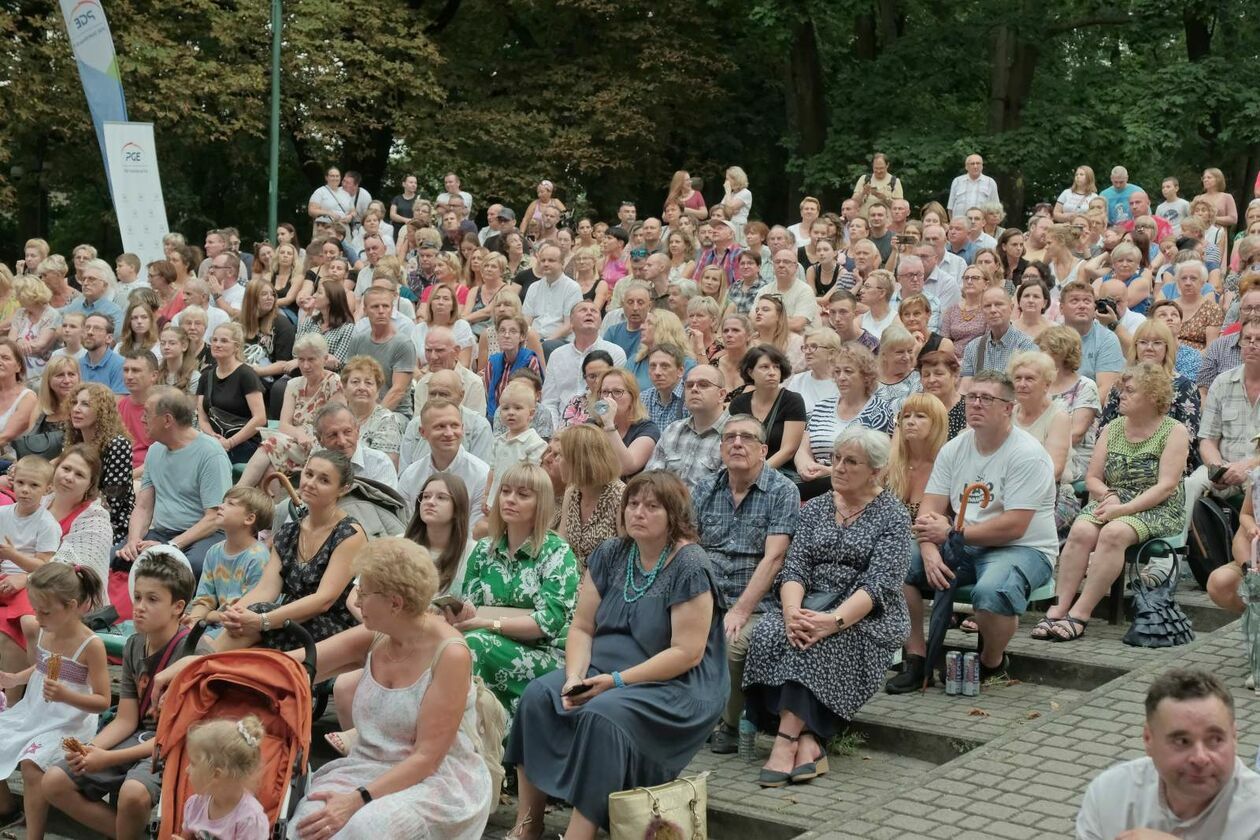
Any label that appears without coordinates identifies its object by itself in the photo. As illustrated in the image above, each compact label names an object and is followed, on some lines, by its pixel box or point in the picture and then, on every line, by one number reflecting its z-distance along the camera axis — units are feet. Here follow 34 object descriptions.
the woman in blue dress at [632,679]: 18.97
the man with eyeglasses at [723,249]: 44.45
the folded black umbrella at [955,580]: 24.06
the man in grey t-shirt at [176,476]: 28.55
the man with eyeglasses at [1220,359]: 30.53
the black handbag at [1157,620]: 25.12
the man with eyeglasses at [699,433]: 26.40
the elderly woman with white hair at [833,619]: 21.34
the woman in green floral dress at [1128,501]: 25.81
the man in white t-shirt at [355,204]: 67.48
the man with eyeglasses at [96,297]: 42.86
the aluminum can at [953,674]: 23.77
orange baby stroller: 18.15
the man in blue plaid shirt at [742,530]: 22.80
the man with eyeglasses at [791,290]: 38.73
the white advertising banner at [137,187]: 53.47
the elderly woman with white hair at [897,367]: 29.19
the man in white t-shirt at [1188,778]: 12.28
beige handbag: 18.16
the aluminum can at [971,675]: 23.67
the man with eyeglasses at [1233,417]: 27.20
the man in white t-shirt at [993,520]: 24.16
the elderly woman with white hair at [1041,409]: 26.94
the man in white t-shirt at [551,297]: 43.83
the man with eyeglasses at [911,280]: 38.70
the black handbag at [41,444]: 32.12
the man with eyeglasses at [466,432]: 28.66
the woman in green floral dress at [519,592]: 21.50
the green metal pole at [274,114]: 66.80
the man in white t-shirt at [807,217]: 52.45
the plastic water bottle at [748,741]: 22.30
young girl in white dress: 21.94
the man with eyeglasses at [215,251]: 49.65
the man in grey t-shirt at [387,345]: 35.22
